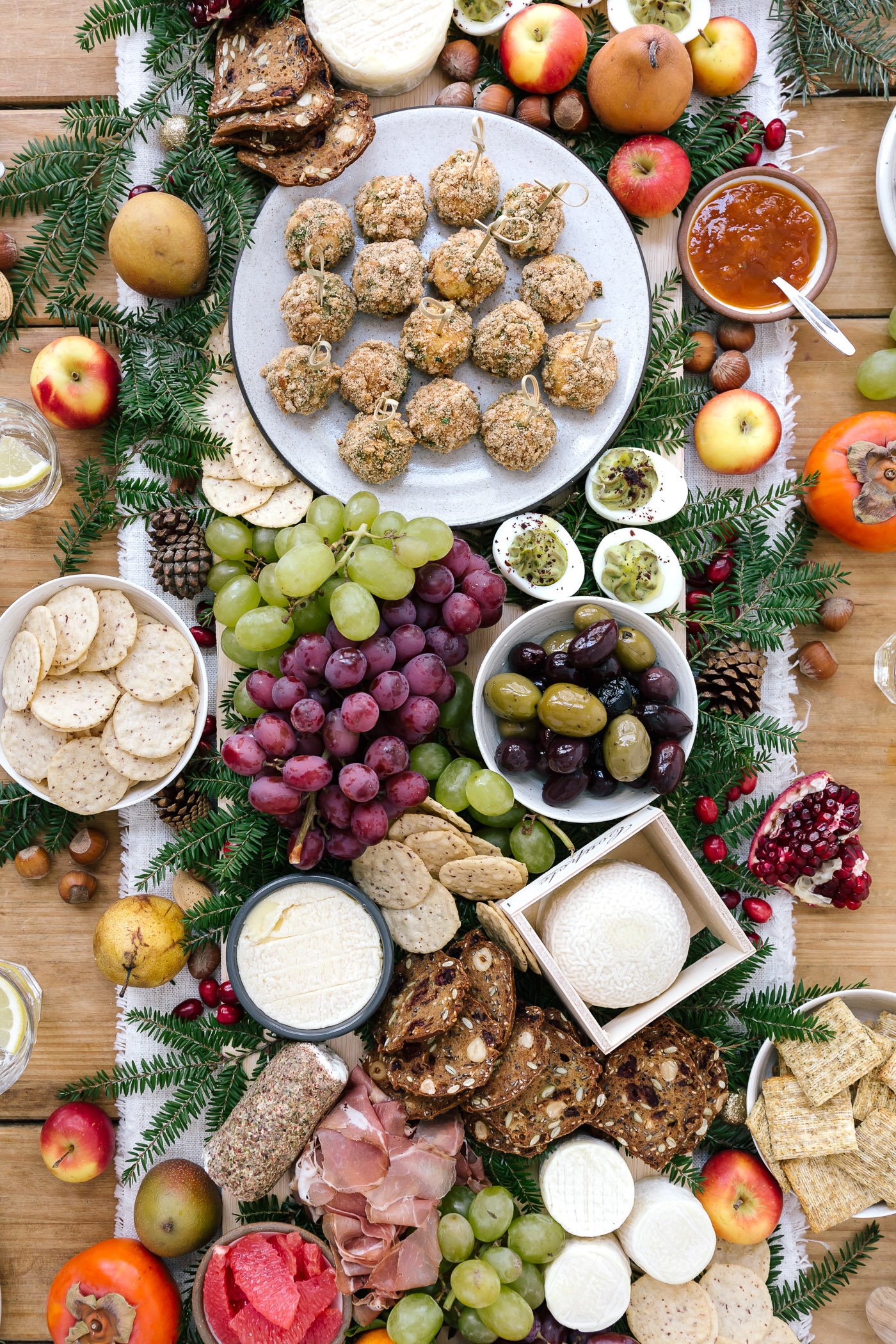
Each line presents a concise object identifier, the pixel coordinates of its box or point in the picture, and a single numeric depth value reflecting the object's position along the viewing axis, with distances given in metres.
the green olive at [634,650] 0.72
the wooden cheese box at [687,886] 0.72
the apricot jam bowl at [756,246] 0.79
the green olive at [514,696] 0.72
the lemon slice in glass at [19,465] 0.77
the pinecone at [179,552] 0.77
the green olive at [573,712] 0.70
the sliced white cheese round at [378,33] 0.74
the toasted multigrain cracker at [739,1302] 0.75
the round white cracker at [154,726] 0.74
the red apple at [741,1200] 0.76
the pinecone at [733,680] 0.77
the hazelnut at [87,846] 0.79
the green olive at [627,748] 0.70
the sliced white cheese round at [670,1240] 0.74
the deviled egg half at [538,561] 0.75
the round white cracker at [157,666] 0.74
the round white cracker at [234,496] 0.76
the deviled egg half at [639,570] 0.75
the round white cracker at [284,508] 0.76
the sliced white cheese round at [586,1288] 0.73
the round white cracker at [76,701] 0.74
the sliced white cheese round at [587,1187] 0.73
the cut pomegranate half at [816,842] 0.78
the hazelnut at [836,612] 0.81
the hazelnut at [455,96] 0.77
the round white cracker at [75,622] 0.74
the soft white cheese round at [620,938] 0.72
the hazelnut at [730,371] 0.80
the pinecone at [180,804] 0.78
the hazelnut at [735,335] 0.81
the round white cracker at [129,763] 0.75
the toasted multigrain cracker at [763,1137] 0.76
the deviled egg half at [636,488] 0.76
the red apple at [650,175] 0.77
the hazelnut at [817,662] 0.81
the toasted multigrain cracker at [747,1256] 0.77
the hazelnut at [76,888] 0.79
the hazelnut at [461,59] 0.78
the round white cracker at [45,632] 0.73
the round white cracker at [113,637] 0.75
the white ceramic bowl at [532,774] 0.73
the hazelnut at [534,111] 0.78
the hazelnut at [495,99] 0.78
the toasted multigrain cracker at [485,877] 0.72
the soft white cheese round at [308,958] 0.72
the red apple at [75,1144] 0.77
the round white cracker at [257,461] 0.76
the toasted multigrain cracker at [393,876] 0.73
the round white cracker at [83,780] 0.75
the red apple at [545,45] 0.76
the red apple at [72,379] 0.77
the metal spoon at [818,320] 0.79
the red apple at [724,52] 0.78
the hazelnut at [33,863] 0.79
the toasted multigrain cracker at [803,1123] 0.75
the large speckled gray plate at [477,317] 0.76
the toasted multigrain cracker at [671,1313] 0.74
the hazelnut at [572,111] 0.77
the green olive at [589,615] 0.72
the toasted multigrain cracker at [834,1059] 0.75
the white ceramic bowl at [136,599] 0.75
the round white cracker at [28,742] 0.75
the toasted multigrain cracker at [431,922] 0.74
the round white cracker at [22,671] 0.73
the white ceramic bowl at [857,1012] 0.77
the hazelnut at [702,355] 0.80
